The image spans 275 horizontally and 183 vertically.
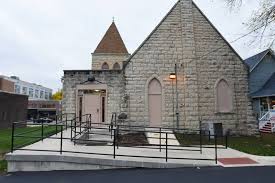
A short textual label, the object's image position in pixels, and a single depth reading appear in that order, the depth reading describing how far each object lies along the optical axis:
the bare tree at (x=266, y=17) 9.65
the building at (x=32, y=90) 81.32
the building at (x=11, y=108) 28.15
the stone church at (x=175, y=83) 16.25
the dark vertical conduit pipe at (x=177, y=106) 16.16
